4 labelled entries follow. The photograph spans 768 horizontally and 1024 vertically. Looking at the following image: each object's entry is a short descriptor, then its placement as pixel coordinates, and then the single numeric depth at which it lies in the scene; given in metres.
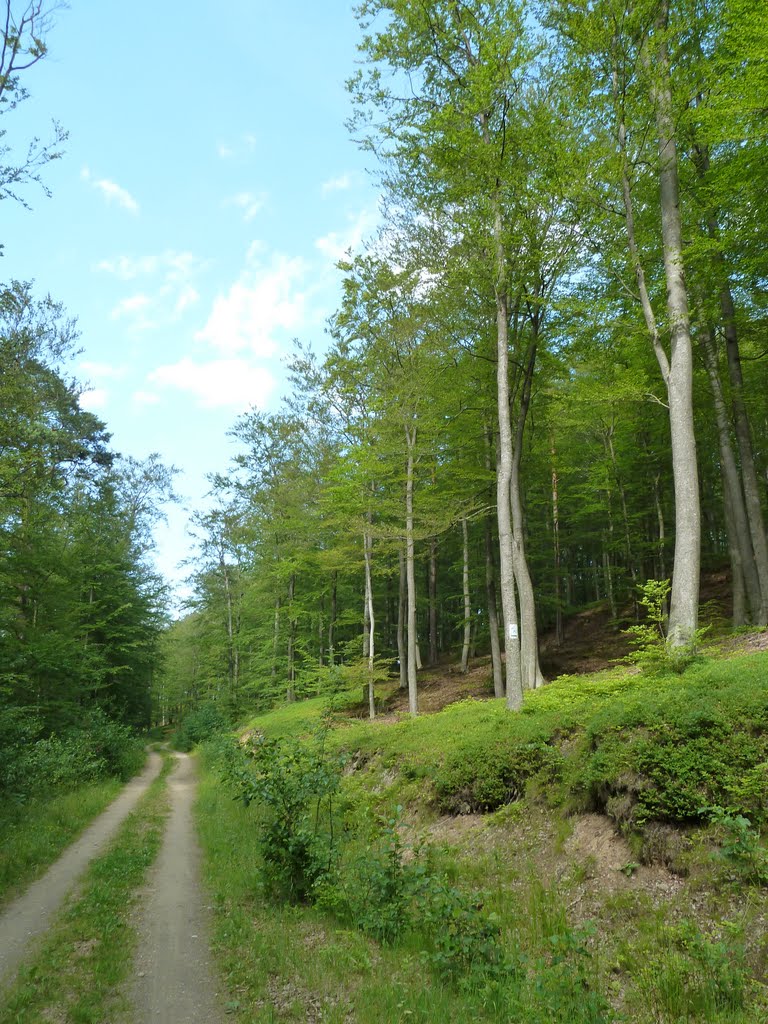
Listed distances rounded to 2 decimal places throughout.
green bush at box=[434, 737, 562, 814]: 7.30
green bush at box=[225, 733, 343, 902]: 6.37
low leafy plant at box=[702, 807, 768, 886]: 4.07
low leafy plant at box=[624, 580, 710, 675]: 7.73
